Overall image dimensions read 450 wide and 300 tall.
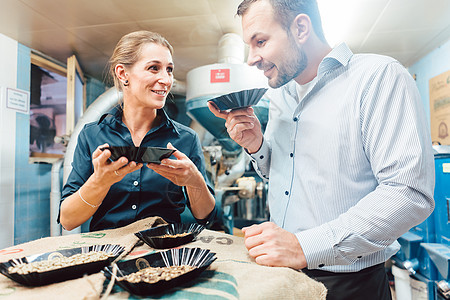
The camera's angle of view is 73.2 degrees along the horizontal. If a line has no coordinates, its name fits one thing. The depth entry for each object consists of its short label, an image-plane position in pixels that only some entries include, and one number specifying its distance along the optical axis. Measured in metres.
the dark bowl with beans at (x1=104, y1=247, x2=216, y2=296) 0.56
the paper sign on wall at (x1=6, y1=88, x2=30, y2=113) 2.78
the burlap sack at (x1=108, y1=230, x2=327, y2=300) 0.57
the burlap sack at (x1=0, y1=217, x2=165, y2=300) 0.57
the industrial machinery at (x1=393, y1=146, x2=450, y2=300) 1.82
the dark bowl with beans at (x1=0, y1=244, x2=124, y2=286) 0.61
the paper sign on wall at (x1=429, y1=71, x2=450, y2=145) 2.97
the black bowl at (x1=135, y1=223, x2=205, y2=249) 0.86
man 0.79
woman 1.09
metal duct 2.75
